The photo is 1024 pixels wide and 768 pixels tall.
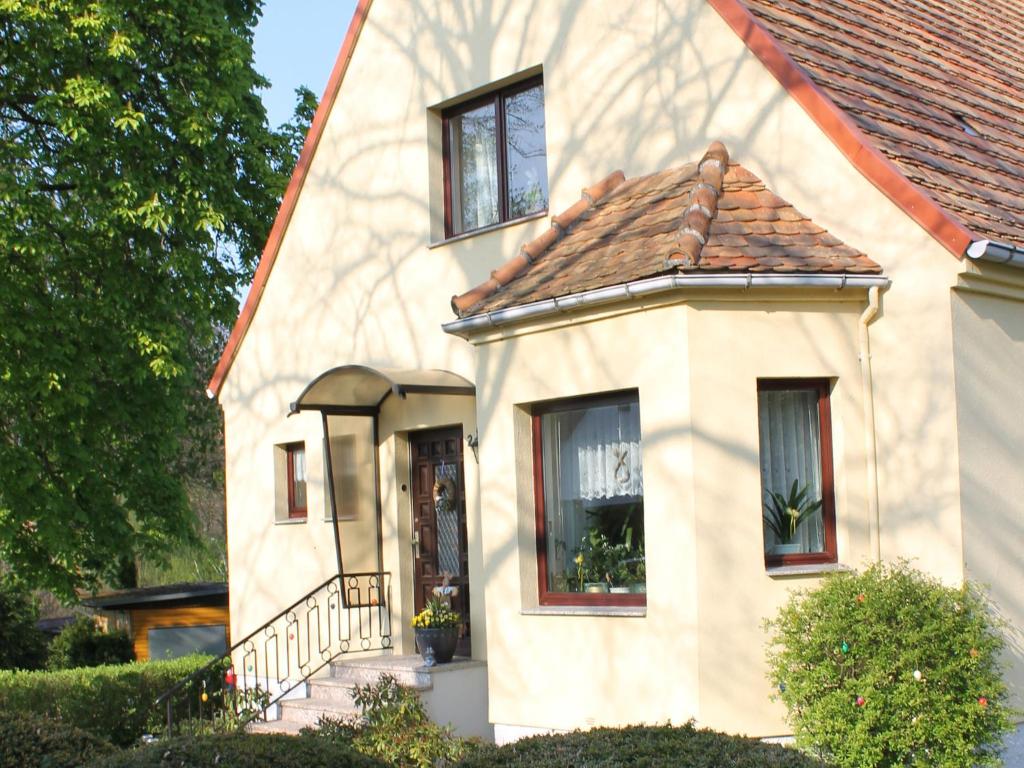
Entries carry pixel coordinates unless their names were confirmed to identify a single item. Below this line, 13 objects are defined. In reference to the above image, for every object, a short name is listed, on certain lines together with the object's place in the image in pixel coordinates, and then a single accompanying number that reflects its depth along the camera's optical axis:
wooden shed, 21.70
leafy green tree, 16.16
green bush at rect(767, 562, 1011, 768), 8.05
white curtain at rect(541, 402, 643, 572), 9.98
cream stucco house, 9.23
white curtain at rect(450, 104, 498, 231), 12.81
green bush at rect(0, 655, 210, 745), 16.16
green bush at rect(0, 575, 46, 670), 23.02
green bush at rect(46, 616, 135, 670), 23.02
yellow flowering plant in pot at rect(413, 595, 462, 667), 11.90
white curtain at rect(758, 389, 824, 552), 9.64
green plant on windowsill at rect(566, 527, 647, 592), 9.89
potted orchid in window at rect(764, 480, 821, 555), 9.59
